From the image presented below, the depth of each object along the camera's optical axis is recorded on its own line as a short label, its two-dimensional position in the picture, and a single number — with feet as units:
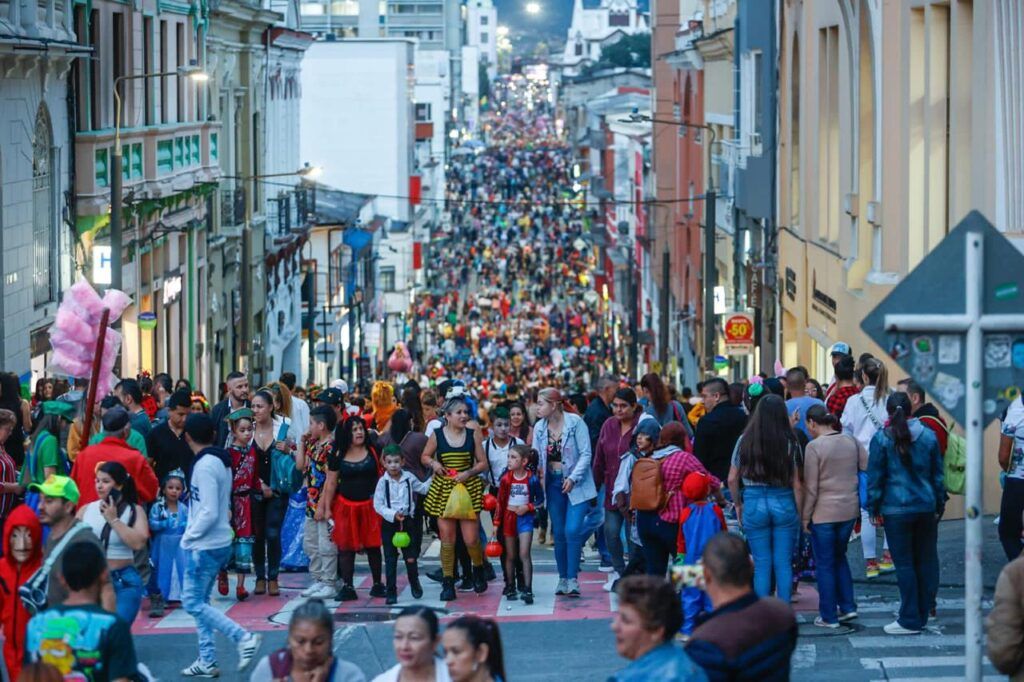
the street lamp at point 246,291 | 127.13
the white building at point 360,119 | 274.77
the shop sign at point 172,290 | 121.39
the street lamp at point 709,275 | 126.72
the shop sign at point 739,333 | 119.24
